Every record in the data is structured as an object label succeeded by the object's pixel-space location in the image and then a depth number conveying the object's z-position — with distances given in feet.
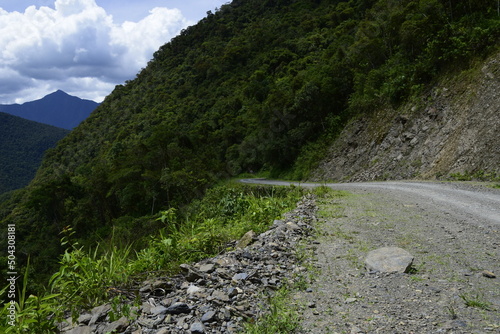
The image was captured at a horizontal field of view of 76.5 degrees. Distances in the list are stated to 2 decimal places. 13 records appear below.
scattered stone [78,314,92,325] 10.20
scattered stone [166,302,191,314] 9.83
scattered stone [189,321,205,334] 8.70
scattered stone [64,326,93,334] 9.66
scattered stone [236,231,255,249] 17.16
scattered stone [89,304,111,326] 10.12
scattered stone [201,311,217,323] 9.25
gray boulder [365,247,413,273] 12.62
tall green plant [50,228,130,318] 11.76
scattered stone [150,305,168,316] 9.84
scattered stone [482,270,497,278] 11.46
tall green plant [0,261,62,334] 9.14
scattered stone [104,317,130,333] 9.17
